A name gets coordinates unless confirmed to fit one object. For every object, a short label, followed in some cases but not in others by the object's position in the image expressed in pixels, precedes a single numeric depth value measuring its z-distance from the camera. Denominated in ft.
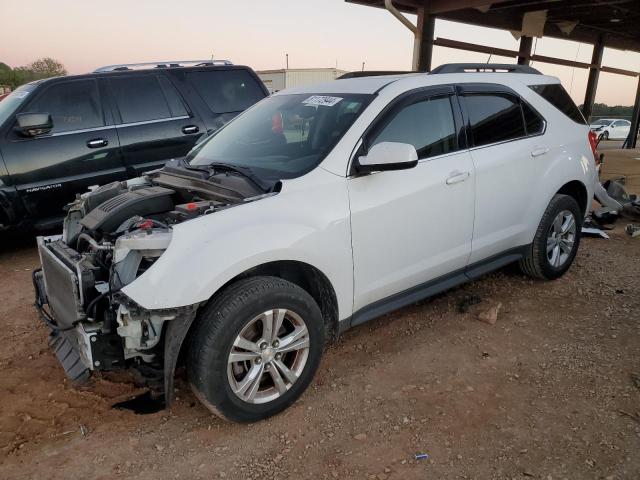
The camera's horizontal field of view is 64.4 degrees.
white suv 8.28
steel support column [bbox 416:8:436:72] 29.55
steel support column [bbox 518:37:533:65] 36.09
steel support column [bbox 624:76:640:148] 51.98
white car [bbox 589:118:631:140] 92.82
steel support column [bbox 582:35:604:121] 43.39
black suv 17.21
